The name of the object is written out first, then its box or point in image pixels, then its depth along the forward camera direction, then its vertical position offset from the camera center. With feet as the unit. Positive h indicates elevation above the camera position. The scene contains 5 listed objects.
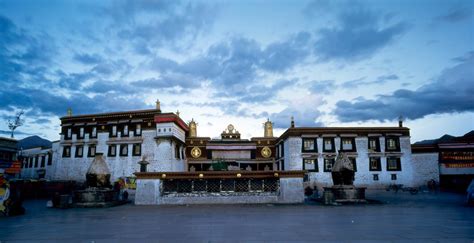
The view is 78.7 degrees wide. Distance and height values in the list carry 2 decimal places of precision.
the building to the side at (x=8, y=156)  128.06 +2.71
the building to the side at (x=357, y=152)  129.18 +6.13
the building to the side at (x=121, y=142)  127.75 +10.03
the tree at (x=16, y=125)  177.68 +22.71
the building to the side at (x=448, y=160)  130.41 +3.15
